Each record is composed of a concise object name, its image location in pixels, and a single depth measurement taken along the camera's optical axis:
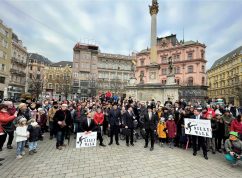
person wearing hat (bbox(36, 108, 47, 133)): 8.96
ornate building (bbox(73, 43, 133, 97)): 60.47
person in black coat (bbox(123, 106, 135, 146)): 7.96
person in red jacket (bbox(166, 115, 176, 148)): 7.96
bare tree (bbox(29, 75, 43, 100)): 37.00
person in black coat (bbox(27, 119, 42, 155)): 6.50
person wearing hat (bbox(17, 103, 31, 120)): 7.24
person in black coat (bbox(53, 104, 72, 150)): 7.20
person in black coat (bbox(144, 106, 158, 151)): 7.68
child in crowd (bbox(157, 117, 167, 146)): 8.05
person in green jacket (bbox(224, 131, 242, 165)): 5.68
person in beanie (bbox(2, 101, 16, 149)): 6.55
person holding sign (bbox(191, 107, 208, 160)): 6.61
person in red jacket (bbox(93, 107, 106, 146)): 7.82
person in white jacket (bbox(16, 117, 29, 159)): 6.09
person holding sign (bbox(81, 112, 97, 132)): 7.50
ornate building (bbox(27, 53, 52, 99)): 60.17
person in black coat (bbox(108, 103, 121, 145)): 8.15
